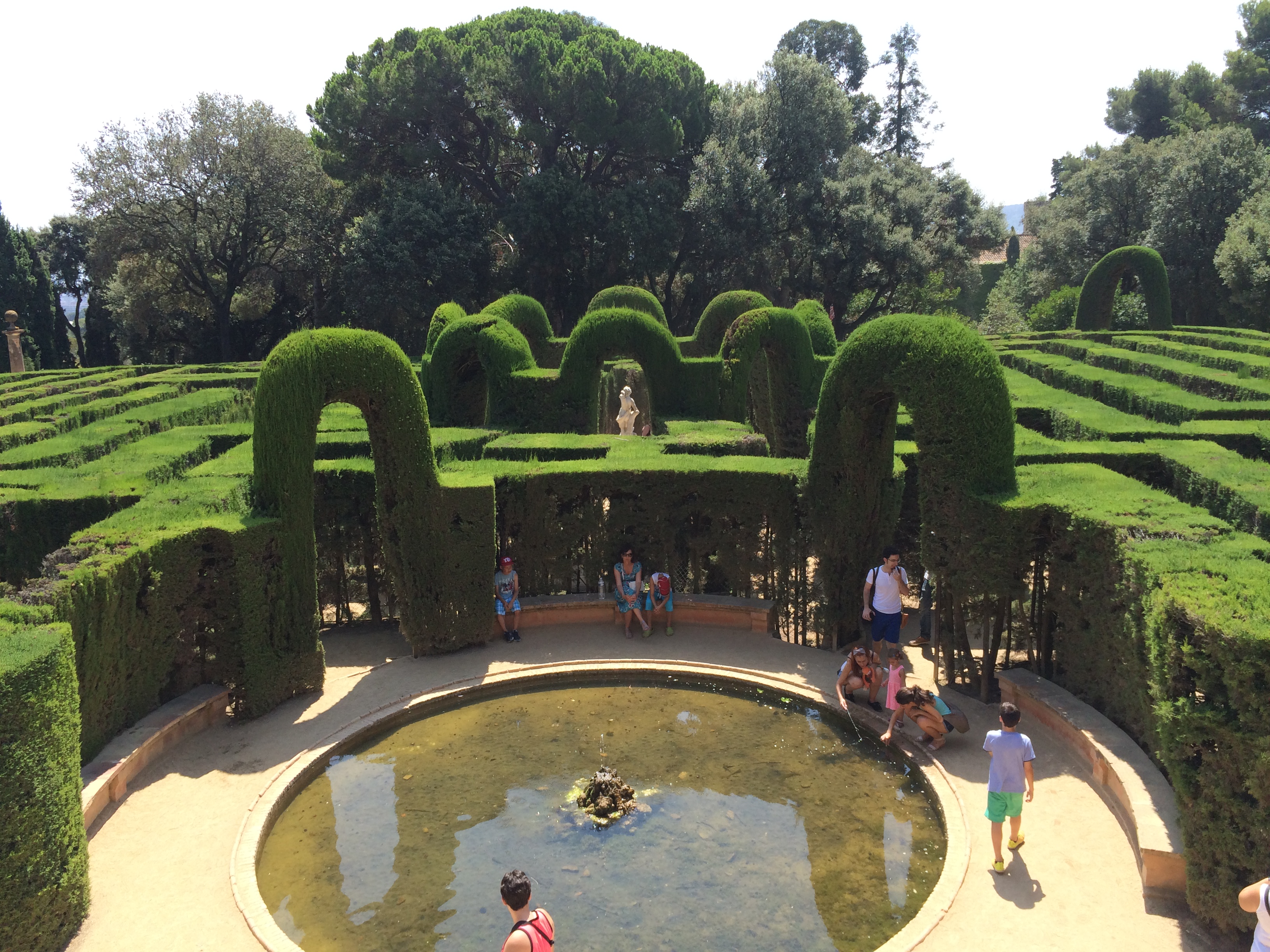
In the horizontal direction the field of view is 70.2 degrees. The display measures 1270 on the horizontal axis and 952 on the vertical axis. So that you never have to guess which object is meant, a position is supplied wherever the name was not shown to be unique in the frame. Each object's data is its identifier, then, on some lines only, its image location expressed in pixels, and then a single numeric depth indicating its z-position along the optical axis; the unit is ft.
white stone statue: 68.28
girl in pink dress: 32.76
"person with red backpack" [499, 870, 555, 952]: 17.72
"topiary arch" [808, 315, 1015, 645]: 35.09
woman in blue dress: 42.32
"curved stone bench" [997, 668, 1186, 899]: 23.84
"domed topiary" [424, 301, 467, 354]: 88.28
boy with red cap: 42.39
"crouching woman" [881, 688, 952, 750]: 31.42
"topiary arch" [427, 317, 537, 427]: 67.10
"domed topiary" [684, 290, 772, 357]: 86.99
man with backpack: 37.11
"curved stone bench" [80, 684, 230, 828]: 28.68
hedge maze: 22.80
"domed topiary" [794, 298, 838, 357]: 85.20
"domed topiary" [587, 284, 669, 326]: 89.20
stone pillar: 122.07
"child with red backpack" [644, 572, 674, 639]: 42.65
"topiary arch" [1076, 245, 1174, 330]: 99.71
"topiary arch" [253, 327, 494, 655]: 36.09
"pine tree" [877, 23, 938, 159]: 190.08
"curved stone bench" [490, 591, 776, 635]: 43.37
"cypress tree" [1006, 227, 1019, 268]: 217.97
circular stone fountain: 23.93
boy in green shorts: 25.20
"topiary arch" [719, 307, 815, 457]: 66.13
